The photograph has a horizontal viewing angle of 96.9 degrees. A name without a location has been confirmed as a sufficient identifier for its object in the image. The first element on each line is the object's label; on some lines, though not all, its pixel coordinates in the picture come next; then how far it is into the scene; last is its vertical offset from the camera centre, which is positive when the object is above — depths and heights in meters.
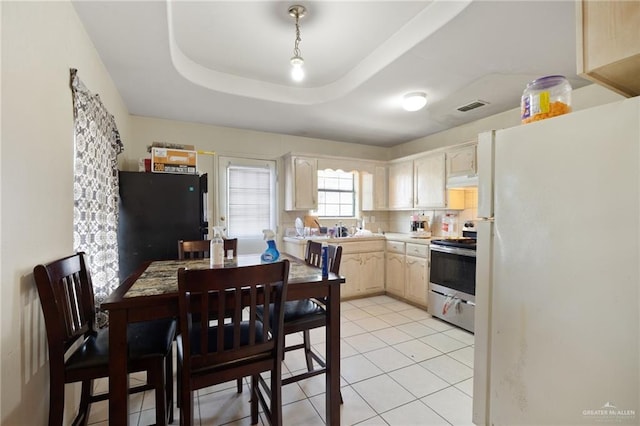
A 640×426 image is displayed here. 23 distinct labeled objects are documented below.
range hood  3.26 +0.35
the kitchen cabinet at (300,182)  4.13 +0.41
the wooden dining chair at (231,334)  1.27 -0.60
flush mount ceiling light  2.90 +1.14
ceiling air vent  3.14 +1.20
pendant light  1.92 +1.33
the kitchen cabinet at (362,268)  4.05 -0.84
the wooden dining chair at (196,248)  2.39 -0.33
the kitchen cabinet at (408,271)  3.63 -0.84
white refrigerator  1.02 -0.26
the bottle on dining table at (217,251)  1.91 -0.28
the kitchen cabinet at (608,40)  1.02 +0.64
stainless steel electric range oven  3.00 -0.79
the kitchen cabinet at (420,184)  3.83 +0.39
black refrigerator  2.69 -0.05
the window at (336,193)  4.72 +0.29
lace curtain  1.77 +0.16
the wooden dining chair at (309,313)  1.78 -0.69
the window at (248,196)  4.05 +0.21
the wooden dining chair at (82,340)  1.27 -0.70
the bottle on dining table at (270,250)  1.95 -0.28
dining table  1.29 -0.46
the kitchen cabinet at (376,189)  4.73 +0.36
